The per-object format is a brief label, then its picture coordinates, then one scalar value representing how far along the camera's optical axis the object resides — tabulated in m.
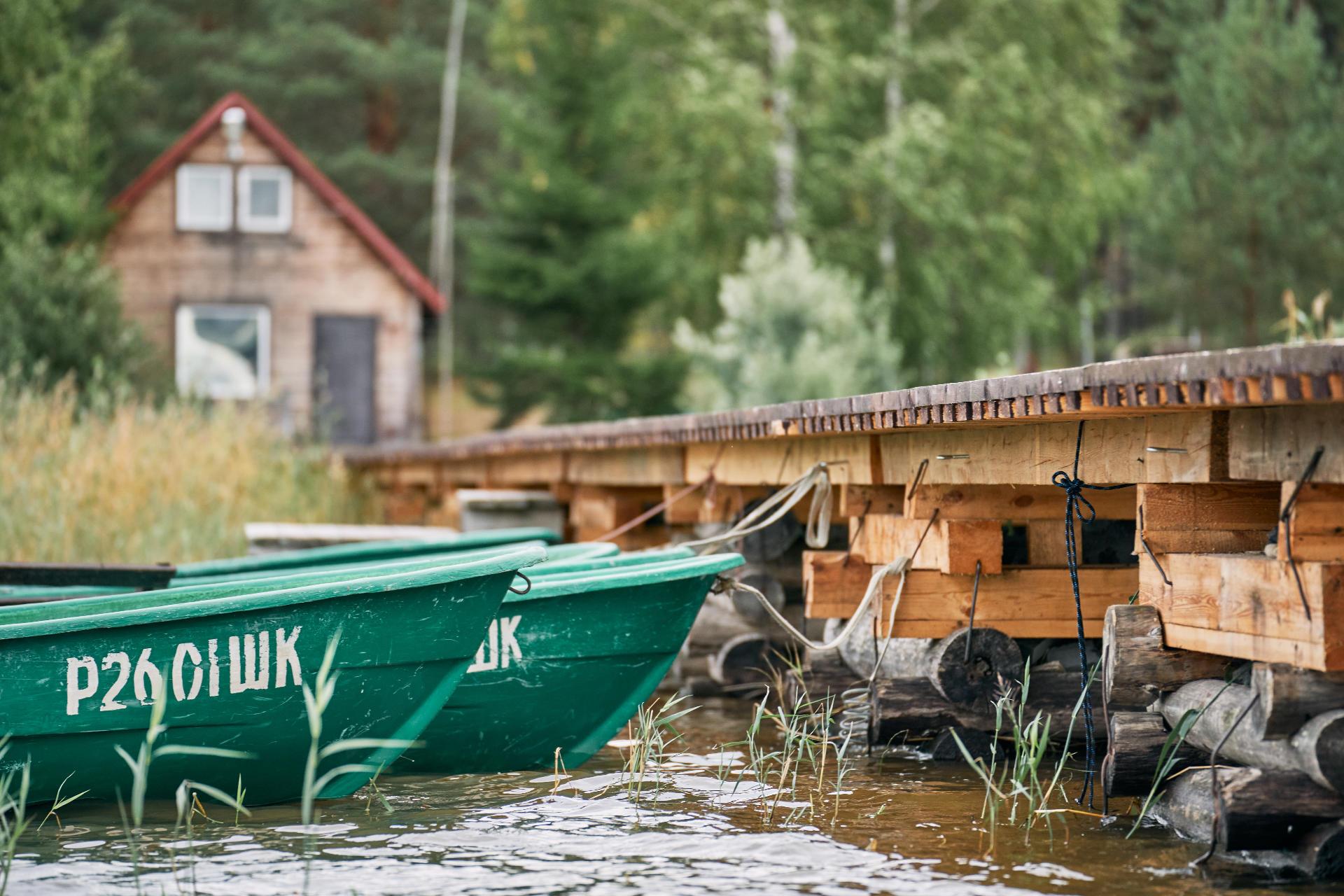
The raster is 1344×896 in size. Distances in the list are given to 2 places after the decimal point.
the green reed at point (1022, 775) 9.03
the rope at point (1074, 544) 9.68
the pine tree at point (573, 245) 48.53
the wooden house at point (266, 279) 51.03
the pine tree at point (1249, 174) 49.19
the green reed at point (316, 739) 6.89
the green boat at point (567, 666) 11.30
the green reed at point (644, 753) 10.49
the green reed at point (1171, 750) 8.76
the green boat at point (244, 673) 9.37
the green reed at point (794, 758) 10.23
